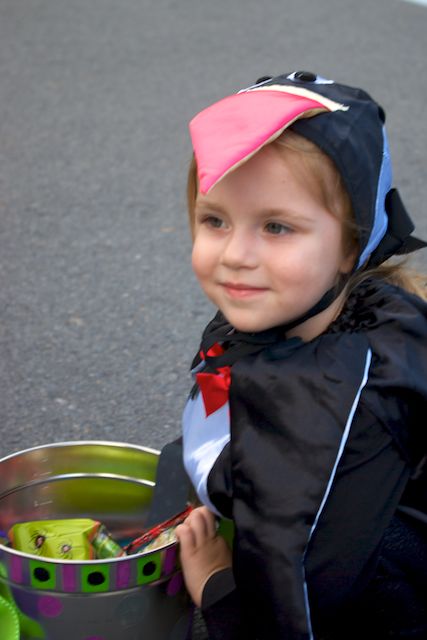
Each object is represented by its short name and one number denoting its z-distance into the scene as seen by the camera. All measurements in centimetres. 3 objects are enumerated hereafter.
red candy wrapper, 149
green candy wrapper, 147
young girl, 135
